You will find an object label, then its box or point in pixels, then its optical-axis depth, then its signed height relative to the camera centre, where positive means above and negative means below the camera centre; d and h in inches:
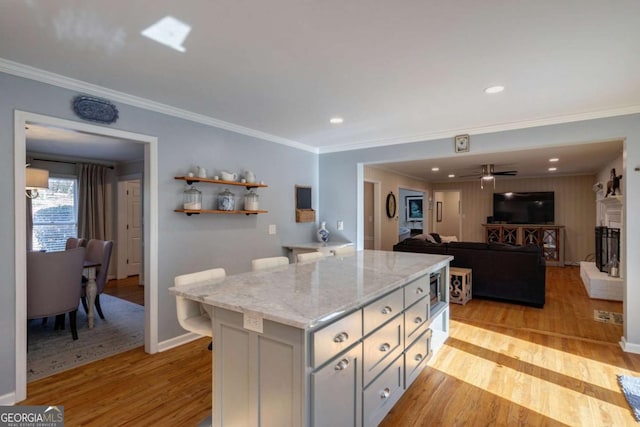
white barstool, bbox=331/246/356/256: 128.2 -15.6
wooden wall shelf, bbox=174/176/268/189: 124.7 +13.6
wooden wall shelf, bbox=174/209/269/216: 124.7 +1.0
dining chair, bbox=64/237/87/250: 177.6 -15.6
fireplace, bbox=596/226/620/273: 198.4 -21.5
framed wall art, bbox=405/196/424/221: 432.8 +7.8
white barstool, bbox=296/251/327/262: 113.5 -15.2
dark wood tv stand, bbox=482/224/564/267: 318.7 -23.2
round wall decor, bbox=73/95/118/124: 100.2 +33.4
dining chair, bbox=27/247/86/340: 116.8 -25.6
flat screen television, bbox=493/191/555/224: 325.7 +6.3
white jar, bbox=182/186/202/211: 127.6 +6.5
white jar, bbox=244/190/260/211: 151.6 +5.7
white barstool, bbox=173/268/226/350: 74.5 -23.4
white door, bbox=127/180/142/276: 261.3 -11.4
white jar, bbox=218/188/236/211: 139.7 +6.2
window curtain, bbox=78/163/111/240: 235.5 +10.0
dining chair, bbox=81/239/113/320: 154.5 -26.8
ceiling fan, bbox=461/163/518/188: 257.6 +34.0
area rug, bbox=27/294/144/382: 111.3 -50.3
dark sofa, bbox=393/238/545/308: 174.1 -29.9
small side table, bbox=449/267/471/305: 179.2 -39.6
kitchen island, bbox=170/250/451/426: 54.8 -25.1
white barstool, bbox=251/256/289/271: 98.3 -15.2
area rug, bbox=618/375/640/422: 85.3 -50.3
